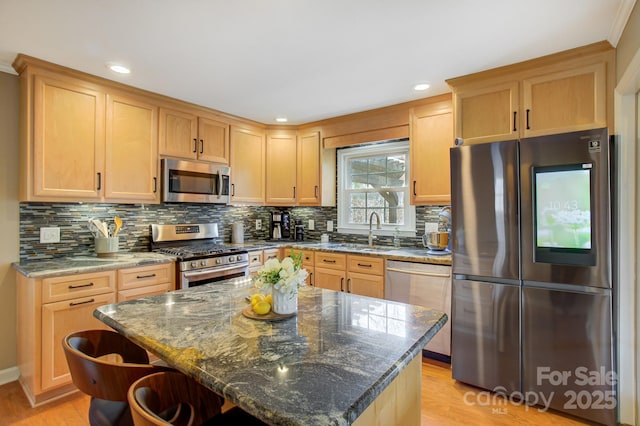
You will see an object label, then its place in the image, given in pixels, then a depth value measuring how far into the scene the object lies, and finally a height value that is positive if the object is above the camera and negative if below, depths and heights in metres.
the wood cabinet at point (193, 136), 3.11 +0.82
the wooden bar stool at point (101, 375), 1.07 -0.55
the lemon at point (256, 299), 1.41 -0.37
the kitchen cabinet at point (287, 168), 4.03 +0.59
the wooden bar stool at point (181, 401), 0.97 -0.63
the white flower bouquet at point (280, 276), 1.33 -0.26
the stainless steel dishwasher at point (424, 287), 2.69 -0.64
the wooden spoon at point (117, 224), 2.85 -0.08
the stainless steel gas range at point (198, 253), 2.86 -0.36
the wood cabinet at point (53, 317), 2.16 -0.72
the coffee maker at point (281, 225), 4.40 -0.14
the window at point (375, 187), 3.65 +0.33
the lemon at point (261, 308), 1.39 -0.41
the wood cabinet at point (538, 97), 2.10 +0.85
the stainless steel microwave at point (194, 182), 3.09 +0.34
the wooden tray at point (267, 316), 1.36 -0.44
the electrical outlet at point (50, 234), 2.60 -0.16
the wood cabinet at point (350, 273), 3.08 -0.60
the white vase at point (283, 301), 1.40 -0.38
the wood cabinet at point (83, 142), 2.35 +0.59
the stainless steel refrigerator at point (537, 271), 1.96 -0.38
